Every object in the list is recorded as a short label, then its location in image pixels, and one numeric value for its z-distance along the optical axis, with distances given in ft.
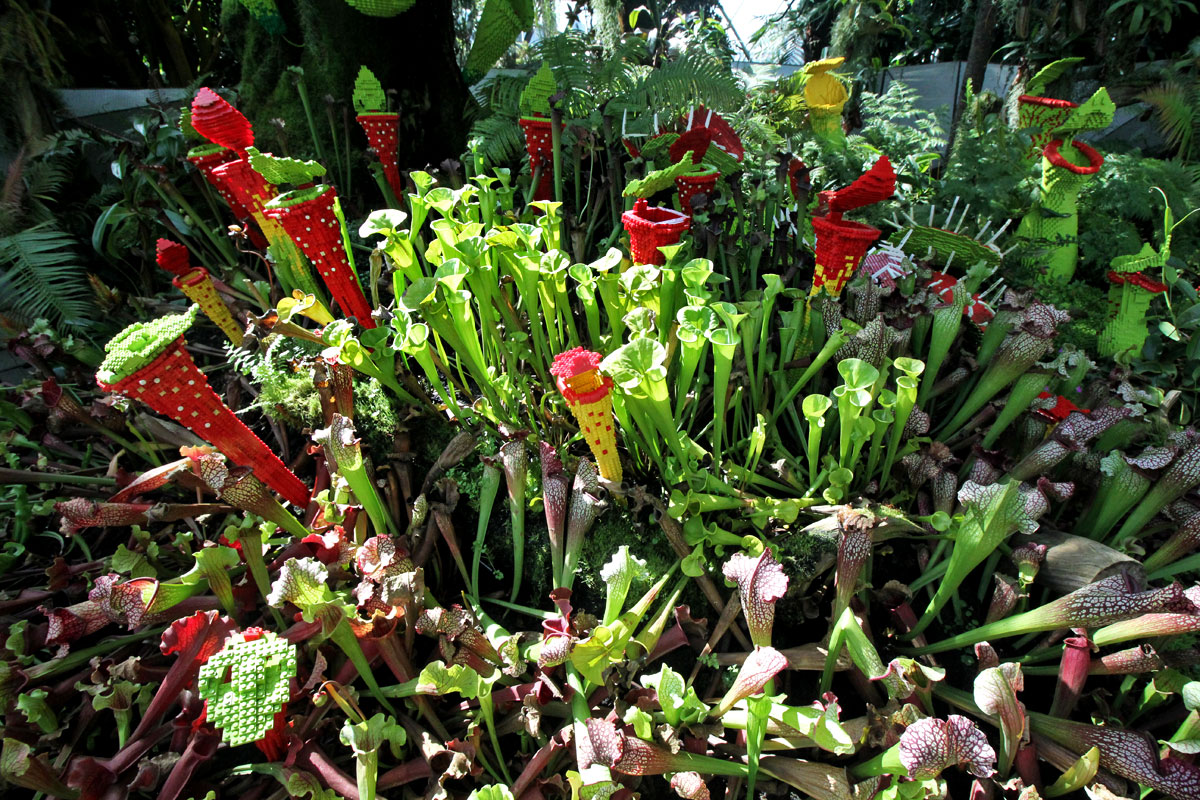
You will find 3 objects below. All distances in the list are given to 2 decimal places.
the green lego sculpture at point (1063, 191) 7.72
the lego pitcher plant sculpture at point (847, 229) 4.84
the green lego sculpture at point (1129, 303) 6.49
